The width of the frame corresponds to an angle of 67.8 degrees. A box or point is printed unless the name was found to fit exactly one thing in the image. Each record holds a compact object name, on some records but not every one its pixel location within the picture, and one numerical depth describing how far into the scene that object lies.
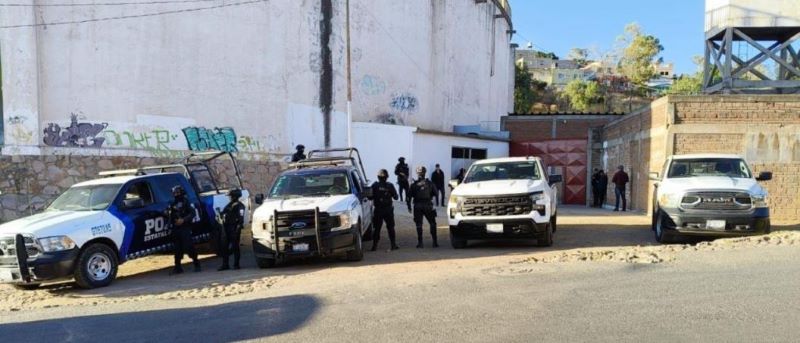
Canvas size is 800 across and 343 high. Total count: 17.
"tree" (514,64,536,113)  57.75
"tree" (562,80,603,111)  59.59
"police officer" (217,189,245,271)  10.81
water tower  22.98
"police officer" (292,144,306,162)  16.53
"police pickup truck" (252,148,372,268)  10.05
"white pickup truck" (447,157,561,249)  10.98
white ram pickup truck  11.12
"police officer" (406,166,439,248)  11.98
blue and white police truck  8.91
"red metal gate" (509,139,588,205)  27.33
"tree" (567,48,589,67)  102.43
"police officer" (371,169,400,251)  12.03
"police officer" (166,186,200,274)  10.51
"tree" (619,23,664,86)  66.50
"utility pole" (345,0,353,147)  22.52
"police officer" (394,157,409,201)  15.79
